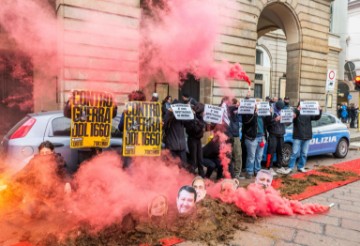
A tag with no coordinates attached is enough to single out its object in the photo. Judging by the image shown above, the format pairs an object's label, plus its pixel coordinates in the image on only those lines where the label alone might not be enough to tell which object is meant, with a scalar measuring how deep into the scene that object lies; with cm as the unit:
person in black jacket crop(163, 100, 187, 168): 529
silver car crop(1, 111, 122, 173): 450
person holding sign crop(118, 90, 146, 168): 466
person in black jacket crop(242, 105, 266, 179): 637
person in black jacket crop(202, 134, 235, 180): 594
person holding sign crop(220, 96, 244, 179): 612
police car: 767
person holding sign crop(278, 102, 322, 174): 705
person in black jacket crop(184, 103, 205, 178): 556
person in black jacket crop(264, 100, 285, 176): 688
